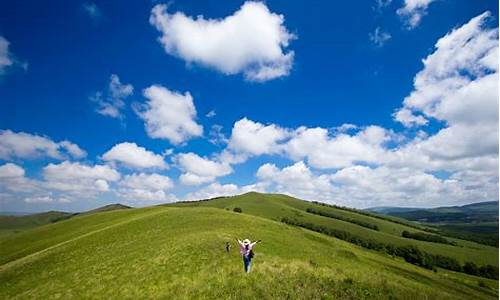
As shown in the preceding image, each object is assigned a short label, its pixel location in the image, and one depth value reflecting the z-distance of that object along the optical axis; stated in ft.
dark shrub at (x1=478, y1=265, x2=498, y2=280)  370.73
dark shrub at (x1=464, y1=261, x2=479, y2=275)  382.22
